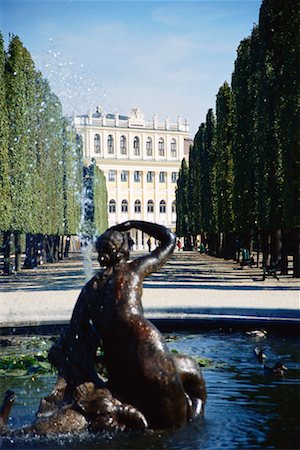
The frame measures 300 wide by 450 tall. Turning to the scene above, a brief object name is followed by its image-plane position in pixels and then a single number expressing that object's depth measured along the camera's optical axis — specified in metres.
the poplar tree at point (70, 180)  34.72
